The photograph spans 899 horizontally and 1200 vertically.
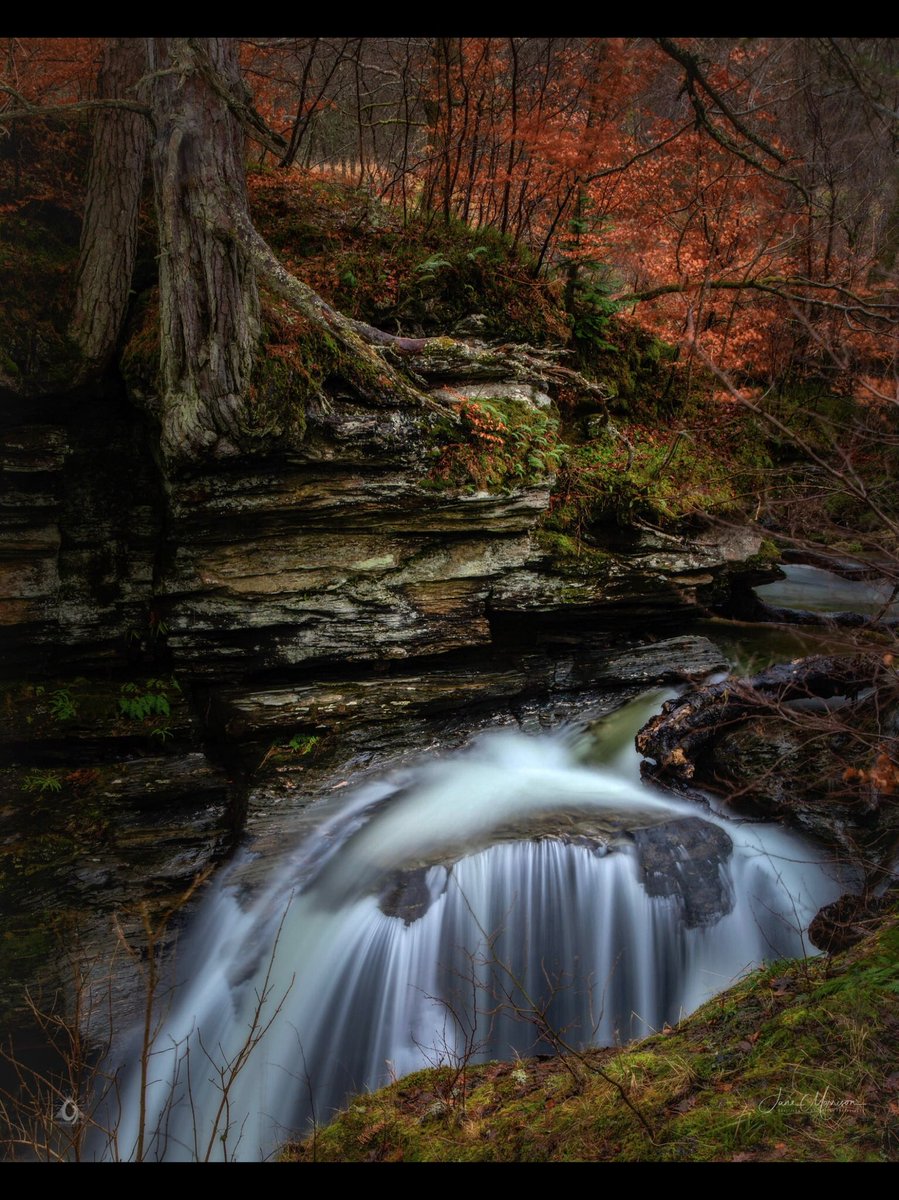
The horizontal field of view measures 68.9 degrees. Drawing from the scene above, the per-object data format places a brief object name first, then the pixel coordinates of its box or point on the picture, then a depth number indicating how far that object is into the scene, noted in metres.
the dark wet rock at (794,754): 5.99
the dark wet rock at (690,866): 5.96
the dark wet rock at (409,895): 6.01
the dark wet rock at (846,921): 4.80
